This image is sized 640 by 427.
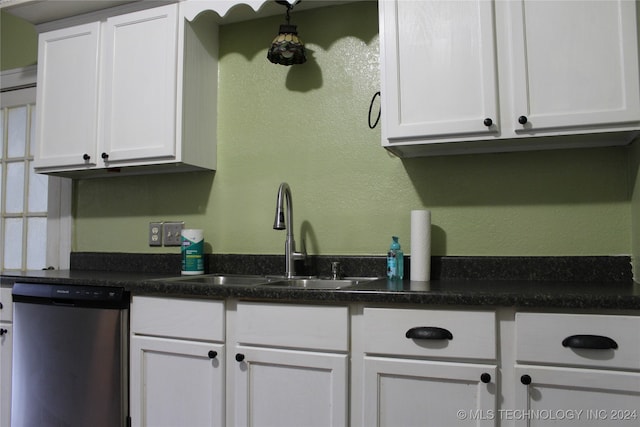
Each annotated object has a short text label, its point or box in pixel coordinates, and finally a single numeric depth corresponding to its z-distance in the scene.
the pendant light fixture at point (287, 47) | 2.02
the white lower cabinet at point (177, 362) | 1.63
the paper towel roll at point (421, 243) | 1.78
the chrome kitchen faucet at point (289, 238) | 1.99
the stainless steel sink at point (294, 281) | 1.95
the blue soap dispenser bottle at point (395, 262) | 1.86
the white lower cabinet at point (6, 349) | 2.04
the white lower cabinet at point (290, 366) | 1.47
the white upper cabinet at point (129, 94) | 2.11
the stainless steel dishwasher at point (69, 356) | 1.77
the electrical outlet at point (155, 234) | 2.42
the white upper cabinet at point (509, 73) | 1.51
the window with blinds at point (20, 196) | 2.79
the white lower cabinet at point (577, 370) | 1.25
